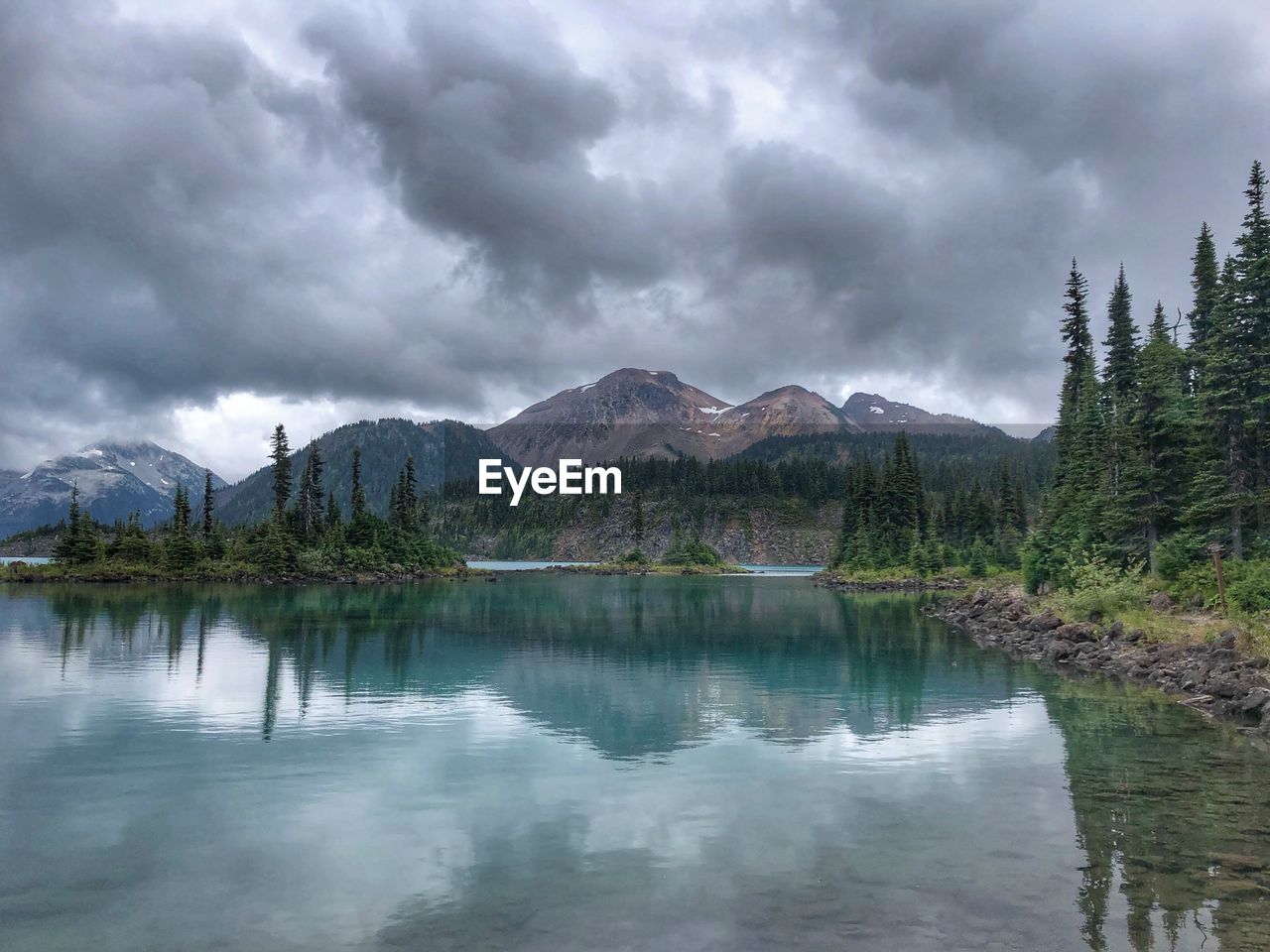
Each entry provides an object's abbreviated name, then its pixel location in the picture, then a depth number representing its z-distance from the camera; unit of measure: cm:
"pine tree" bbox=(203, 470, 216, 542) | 14450
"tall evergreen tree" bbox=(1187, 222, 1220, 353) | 7175
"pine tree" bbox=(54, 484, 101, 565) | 13000
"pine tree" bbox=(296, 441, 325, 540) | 14825
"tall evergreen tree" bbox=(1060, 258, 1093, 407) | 8919
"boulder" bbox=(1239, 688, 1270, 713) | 3034
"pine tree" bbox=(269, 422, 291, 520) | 14338
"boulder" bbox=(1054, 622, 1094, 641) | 5082
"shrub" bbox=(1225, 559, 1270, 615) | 4166
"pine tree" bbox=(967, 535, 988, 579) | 12456
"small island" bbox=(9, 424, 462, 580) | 12950
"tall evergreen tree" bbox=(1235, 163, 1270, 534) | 5066
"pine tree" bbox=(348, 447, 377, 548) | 15125
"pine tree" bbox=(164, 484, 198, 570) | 12938
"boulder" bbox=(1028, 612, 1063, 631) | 5634
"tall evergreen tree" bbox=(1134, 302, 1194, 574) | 5678
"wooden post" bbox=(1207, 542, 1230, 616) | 4469
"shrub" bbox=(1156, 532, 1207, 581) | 5241
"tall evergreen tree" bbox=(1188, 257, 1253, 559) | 4997
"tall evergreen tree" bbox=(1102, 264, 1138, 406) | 7844
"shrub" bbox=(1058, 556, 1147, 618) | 5175
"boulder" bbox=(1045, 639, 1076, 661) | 4856
